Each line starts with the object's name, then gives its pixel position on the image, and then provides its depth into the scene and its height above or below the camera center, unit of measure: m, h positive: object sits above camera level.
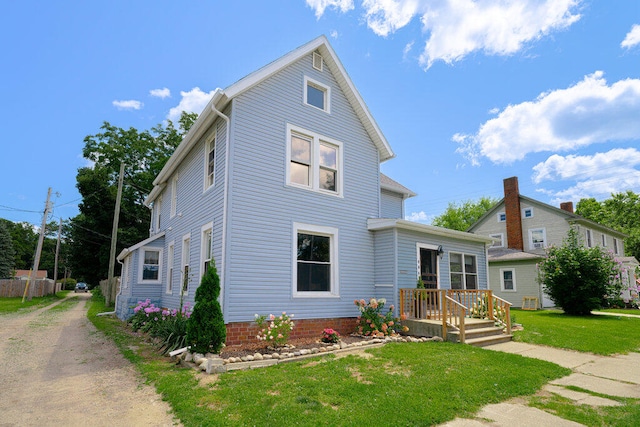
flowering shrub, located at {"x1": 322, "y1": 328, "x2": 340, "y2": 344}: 8.38 -1.53
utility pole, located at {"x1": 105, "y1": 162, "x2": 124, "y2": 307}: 20.72 +0.44
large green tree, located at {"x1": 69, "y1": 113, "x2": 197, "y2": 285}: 28.64 +7.43
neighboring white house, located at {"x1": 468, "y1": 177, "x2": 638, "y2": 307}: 22.36 +2.55
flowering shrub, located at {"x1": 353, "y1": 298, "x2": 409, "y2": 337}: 9.17 -1.29
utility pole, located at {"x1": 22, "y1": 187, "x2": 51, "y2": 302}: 25.08 +2.49
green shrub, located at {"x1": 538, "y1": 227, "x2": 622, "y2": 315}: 15.67 -0.22
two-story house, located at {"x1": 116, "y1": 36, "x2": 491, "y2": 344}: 8.38 +1.52
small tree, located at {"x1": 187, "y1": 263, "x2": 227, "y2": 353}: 6.65 -0.98
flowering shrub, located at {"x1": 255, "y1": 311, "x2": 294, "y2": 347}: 7.77 -1.29
